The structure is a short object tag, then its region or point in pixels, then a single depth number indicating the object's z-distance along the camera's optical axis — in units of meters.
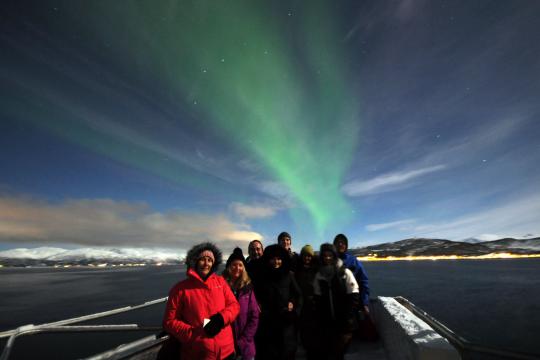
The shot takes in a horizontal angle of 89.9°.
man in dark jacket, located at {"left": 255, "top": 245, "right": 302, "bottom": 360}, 4.04
